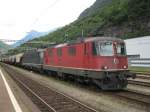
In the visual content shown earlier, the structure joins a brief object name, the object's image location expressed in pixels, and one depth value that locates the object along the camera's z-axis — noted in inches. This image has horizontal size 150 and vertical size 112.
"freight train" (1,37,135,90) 256.5
